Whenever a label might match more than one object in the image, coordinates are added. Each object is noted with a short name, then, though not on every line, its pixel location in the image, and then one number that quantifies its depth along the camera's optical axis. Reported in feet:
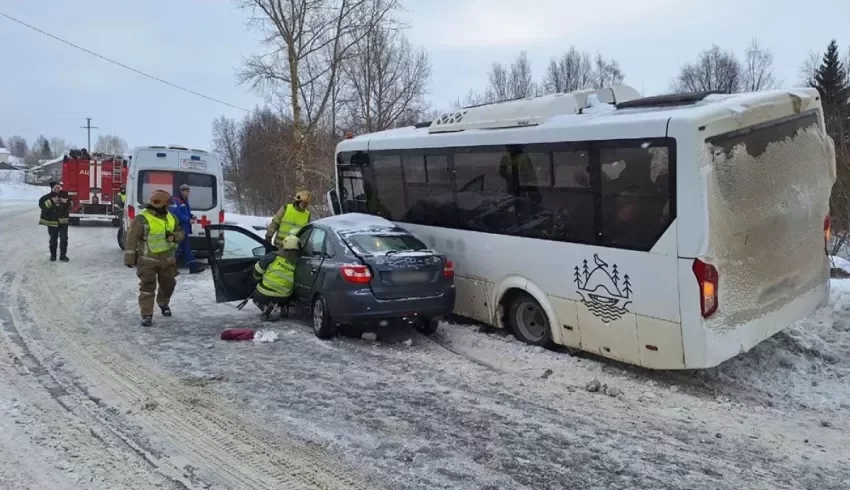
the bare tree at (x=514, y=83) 215.92
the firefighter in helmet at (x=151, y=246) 28.30
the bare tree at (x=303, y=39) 71.10
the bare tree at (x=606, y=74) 223.28
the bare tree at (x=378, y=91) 110.42
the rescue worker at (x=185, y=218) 44.56
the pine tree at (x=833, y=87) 86.42
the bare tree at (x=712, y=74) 222.28
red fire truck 83.71
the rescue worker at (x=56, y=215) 47.21
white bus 18.75
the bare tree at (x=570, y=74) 227.20
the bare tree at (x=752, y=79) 213.87
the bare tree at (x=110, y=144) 430.16
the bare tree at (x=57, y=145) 509.68
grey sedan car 25.34
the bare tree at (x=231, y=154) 179.49
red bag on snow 26.17
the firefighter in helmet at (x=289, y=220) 33.91
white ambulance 47.29
